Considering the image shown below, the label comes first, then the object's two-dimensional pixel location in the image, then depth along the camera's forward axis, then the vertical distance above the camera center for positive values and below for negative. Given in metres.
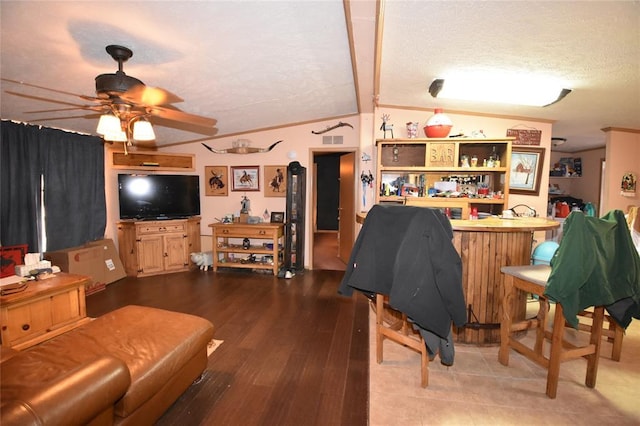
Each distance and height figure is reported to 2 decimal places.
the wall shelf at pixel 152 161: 4.44 +0.48
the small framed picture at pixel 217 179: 5.06 +0.21
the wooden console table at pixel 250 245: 4.54 -0.92
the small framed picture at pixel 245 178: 4.98 +0.23
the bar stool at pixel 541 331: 1.86 -1.01
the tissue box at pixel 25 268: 2.79 -0.79
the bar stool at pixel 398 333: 1.97 -1.11
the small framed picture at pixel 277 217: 4.85 -0.43
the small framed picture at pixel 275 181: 4.89 +0.18
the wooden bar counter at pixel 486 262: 2.35 -0.56
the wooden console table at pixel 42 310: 2.37 -1.09
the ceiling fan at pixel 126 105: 1.97 +0.63
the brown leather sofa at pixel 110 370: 1.00 -0.89
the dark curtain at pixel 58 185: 3.23 +0.05
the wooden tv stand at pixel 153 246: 4.36 -0.88
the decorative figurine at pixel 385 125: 3.97 +0.94
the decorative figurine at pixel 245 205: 4.96 -0.24
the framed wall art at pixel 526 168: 3.85 +0.35
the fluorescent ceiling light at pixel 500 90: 2.76 +1.06
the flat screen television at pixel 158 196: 4.40 -0.09
